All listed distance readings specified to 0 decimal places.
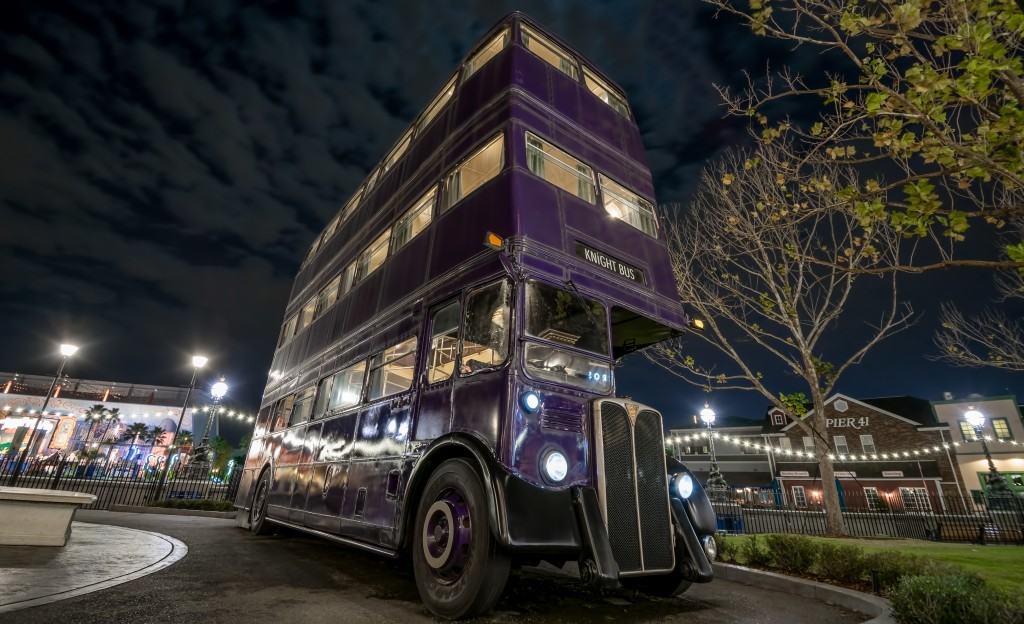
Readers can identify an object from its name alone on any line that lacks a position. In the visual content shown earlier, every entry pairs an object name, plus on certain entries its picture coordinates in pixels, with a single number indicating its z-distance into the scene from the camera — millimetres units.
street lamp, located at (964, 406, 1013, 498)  19609
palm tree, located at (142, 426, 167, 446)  45531
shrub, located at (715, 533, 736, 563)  7238
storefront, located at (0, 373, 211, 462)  43500
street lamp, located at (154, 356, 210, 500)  18906
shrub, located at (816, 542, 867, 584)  5438
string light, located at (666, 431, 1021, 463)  29984
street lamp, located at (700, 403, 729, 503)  23594
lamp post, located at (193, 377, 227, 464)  23594
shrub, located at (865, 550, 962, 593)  4481
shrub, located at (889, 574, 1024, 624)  3010
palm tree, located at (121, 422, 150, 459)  45094
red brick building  30109
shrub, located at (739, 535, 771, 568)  6855
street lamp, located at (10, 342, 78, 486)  17453
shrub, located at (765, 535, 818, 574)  6234
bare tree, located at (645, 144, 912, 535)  11773
